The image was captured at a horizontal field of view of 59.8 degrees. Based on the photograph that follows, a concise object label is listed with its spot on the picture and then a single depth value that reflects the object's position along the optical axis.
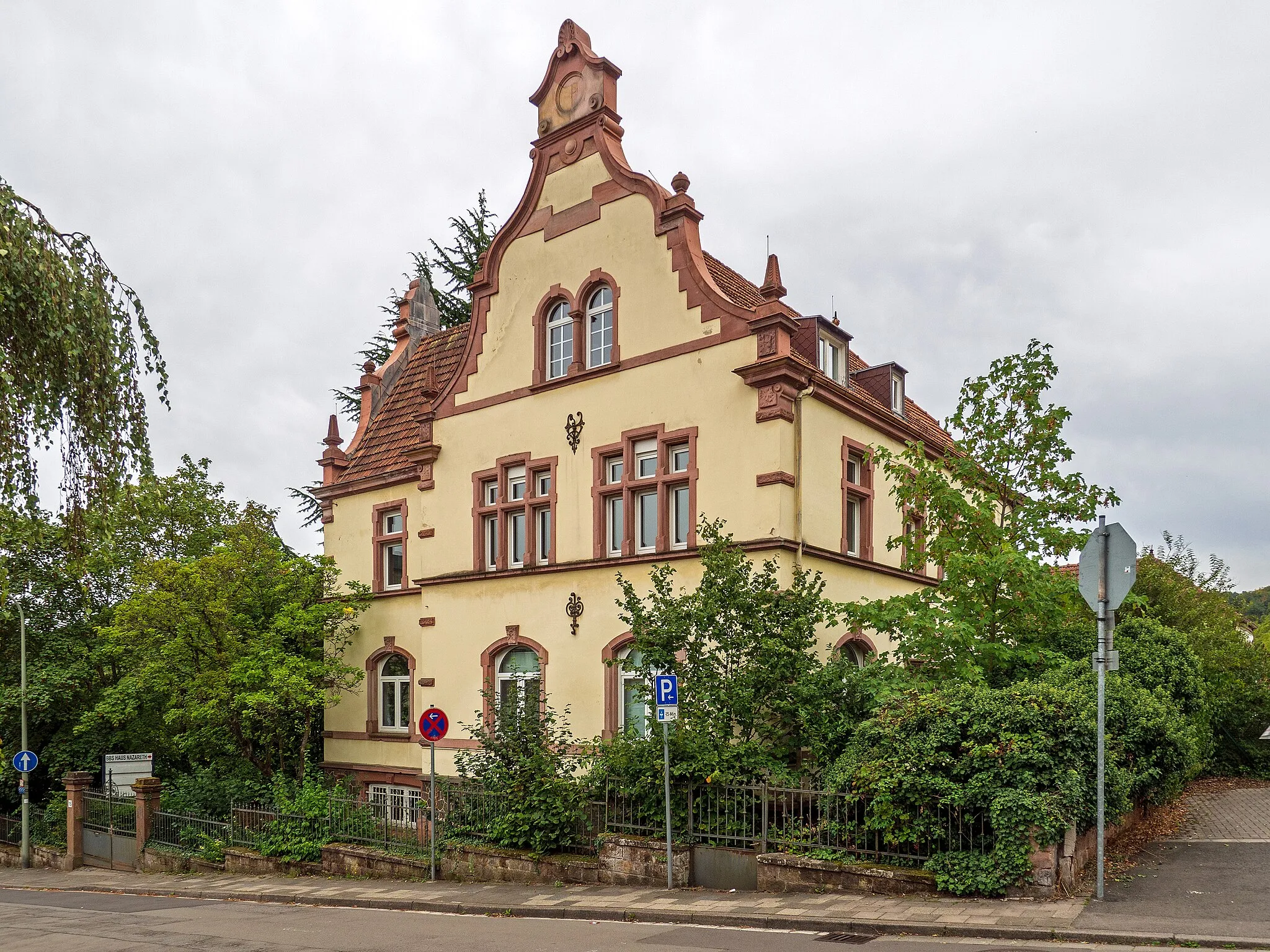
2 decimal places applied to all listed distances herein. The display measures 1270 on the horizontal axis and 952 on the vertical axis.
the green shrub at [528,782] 16.95
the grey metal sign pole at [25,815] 31.05
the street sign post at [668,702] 15.03
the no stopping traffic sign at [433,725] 18.05
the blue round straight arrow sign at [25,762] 30.45
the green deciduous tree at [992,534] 16.41
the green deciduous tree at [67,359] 7.04
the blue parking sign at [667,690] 15.18
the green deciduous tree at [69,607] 33.19
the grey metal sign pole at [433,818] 17.64
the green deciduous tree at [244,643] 24.27
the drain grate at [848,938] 11.21
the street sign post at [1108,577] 11.82
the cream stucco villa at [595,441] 19.16
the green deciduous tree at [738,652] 16.11
